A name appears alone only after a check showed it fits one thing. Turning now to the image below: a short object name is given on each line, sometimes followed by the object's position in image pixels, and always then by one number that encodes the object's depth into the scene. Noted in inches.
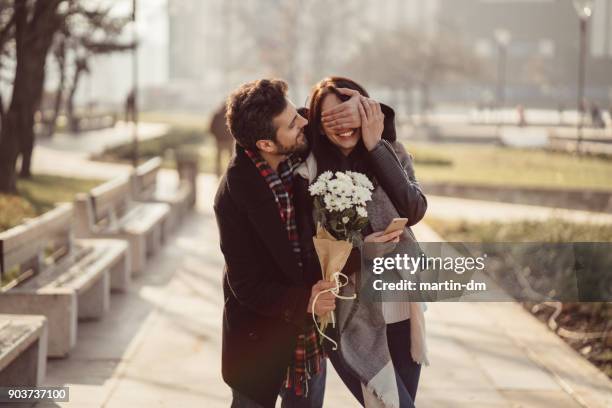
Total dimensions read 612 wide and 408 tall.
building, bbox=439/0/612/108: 3752.5
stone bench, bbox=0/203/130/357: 261.0
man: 138.5
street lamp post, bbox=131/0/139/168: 590.6
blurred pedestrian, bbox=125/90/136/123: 677.8
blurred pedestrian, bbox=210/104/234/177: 737.6
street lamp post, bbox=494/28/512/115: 2122.3
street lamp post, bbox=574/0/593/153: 1075.9
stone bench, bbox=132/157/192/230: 513.7
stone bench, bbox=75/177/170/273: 384.2
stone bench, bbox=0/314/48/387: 222.8
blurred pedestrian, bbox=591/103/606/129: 1762.9
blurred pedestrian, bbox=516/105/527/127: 1908.2
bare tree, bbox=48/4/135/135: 1150.4
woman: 142.0
